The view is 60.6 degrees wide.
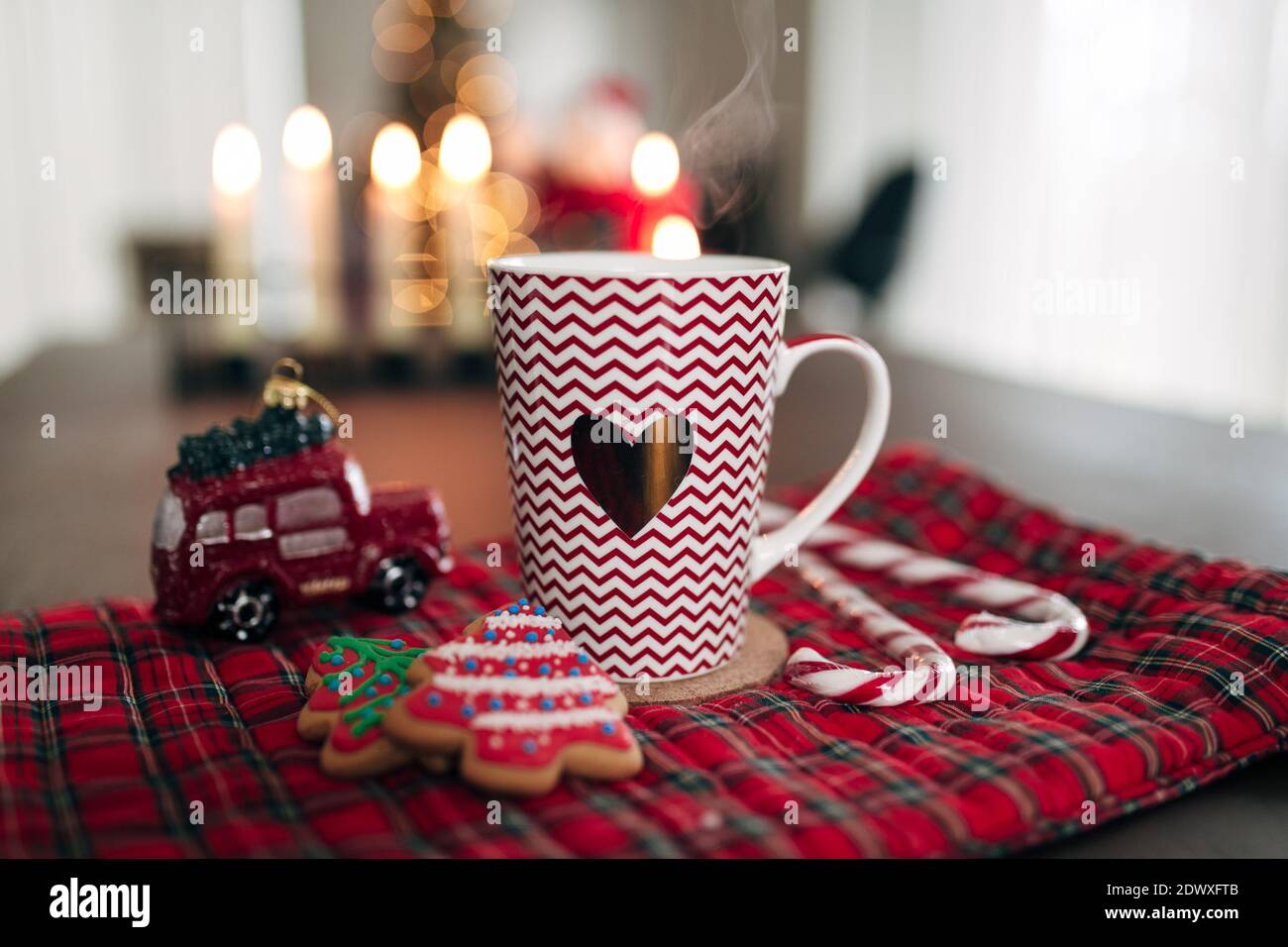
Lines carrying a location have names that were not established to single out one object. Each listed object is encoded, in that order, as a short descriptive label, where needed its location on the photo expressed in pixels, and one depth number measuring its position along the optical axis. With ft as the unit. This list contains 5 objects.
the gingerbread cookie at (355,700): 1.98
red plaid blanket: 1.81
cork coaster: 2.40
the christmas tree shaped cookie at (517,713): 1.88
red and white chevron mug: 2.27
